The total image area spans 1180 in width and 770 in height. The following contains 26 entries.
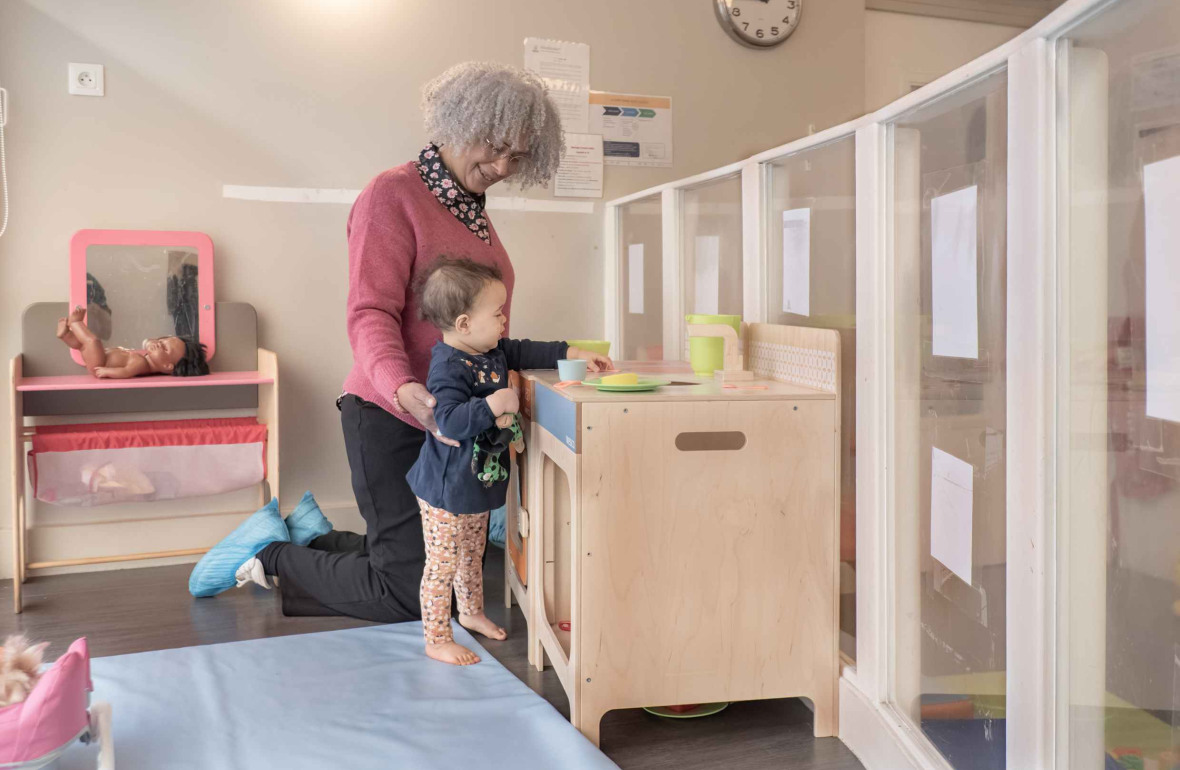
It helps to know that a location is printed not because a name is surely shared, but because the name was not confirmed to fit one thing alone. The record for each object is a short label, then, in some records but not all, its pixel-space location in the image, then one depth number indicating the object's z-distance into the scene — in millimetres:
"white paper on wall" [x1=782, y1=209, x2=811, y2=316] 1724
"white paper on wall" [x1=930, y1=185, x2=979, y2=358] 1208
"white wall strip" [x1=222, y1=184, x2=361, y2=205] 2756
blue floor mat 1480
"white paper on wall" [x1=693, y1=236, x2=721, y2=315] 2307
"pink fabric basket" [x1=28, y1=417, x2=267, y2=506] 2373
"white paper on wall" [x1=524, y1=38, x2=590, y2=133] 3008
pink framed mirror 2588
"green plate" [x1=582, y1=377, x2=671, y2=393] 1523
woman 1844
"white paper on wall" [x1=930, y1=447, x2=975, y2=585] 1241
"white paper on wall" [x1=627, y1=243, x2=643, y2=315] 2881
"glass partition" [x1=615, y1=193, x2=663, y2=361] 2750
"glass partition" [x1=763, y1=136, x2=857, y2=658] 1562
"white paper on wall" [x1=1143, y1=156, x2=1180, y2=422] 854
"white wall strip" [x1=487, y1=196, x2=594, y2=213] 3008
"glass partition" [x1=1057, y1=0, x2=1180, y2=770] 873
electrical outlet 2582
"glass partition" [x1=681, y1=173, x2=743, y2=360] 2154
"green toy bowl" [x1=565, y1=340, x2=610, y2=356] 2066
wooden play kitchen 1480
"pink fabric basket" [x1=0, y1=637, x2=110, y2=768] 1234
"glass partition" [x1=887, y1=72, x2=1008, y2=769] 1169
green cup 1854
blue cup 1693
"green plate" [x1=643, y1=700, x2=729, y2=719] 1654
